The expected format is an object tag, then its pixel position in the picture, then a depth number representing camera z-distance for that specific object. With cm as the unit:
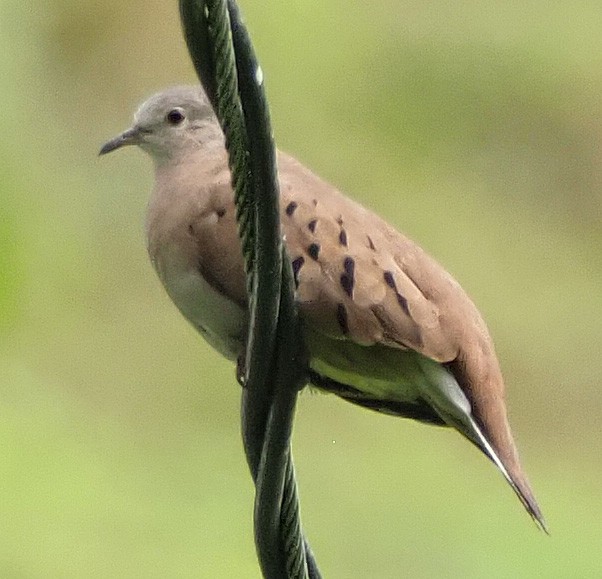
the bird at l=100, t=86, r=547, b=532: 673
